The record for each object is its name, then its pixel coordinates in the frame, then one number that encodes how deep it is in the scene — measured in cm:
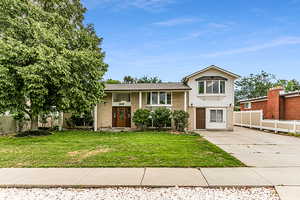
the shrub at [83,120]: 1855
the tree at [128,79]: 4867
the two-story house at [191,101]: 1756
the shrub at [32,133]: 1327
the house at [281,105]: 1748
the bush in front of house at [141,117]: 1630
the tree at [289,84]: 4262
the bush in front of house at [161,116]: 1620
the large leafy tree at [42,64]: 1141
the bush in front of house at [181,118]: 1616
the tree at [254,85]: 4497
